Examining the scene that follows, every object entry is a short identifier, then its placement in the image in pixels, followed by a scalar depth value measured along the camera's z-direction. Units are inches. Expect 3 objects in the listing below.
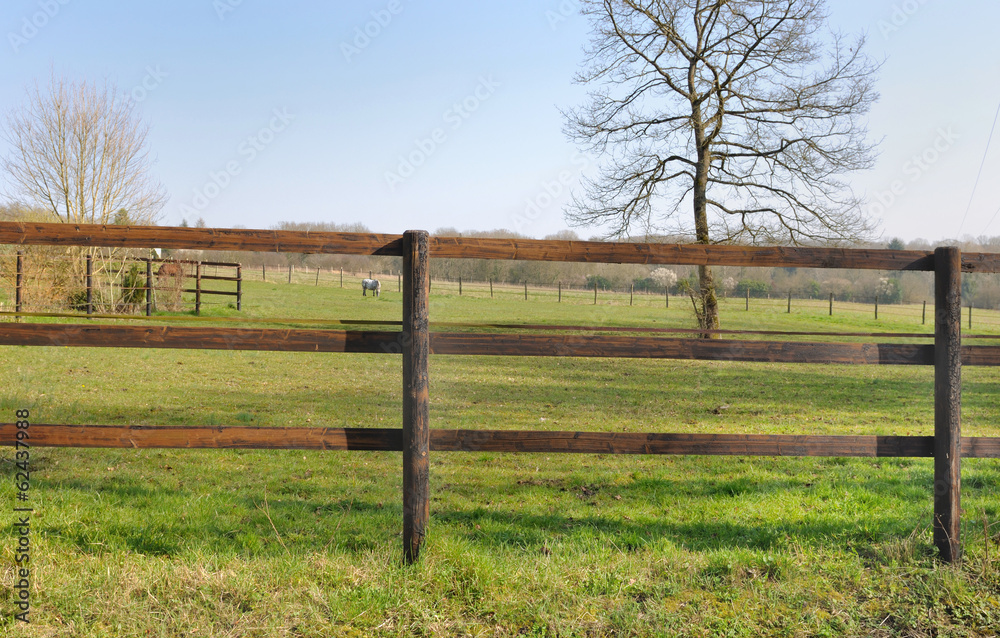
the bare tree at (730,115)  850.1
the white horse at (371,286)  1824.6
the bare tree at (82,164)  970.1
